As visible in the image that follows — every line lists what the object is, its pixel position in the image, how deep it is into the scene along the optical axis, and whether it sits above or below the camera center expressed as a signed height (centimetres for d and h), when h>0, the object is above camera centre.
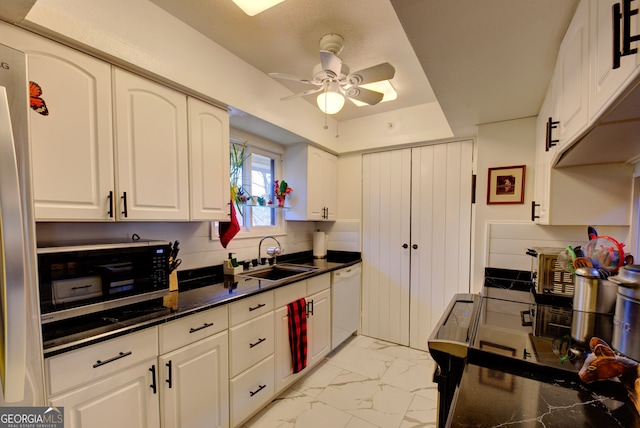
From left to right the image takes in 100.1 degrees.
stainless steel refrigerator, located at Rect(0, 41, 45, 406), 69 -13
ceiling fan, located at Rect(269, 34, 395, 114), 162 +81
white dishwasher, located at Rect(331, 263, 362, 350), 273 -109
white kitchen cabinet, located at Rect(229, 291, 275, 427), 170 -103
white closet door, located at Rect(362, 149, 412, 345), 298 -48
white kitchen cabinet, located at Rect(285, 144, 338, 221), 287 +24
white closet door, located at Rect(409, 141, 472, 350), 270 -29
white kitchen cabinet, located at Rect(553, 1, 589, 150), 95 +50
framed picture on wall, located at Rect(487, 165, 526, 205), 222 +15
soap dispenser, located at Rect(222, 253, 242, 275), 225 -54
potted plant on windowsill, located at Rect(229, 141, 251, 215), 236 +26
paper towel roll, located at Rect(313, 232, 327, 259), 327 -51
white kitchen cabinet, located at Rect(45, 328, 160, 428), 104 -76
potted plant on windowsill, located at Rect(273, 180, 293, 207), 284 +13
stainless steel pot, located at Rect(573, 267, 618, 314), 129 -44
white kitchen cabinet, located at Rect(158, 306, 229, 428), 135 -91
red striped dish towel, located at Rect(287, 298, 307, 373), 216 -107
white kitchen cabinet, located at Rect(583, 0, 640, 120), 63 +39
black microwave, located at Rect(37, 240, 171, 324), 113 -35
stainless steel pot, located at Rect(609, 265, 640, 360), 92 -39
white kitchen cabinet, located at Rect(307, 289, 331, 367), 239 -116
